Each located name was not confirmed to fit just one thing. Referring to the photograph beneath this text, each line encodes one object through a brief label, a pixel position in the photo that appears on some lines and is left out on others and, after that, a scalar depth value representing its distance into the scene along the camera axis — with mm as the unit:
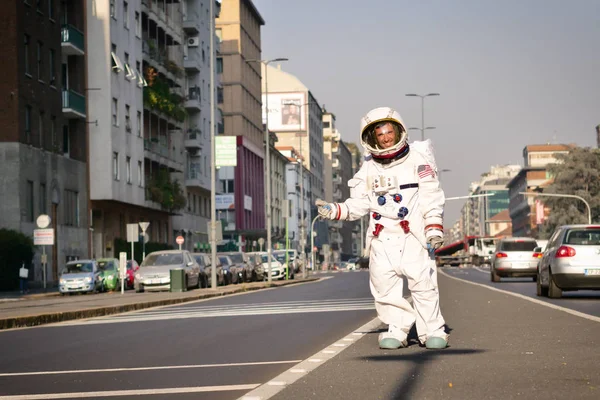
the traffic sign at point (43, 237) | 41438
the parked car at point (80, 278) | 44750
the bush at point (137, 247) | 63594
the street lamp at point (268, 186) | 56506
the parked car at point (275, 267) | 63006
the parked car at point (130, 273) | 50716
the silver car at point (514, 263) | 40500
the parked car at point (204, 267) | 46250
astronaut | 10164
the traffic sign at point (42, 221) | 41156
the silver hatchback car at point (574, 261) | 22766
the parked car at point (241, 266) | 55781
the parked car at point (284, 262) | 63762
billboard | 155875
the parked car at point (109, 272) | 47812
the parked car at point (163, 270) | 42656
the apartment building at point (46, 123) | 49312
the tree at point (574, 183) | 107000
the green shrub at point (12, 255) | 46406
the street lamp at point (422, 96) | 84938
